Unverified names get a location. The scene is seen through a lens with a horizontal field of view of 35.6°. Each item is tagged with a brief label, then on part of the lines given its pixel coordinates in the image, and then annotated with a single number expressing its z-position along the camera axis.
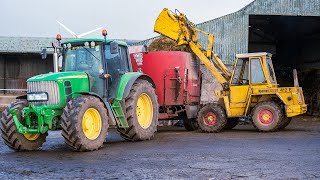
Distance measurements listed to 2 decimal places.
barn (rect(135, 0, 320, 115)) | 22.69
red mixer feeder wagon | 15.15
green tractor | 10.50
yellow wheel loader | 15.01
